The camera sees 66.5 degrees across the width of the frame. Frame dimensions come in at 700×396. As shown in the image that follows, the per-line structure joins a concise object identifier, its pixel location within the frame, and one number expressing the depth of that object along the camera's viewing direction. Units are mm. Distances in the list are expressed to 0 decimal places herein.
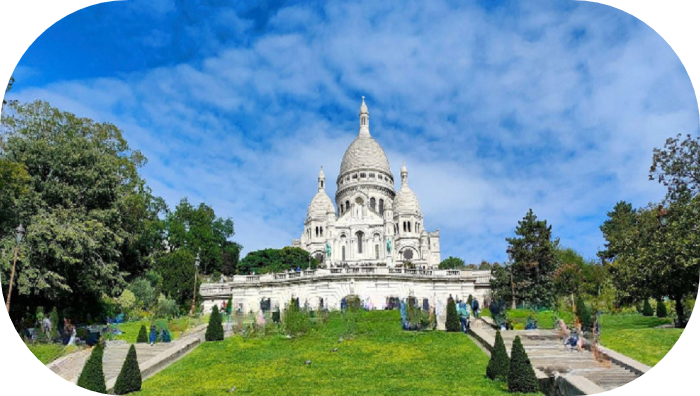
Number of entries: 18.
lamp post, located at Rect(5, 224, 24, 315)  20106
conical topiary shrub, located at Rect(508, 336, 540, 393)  15539
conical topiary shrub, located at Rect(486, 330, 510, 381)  16859
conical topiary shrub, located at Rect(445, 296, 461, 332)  25188
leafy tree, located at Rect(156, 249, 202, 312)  41969
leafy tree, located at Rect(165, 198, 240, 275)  60531
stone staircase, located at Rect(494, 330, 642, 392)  16688
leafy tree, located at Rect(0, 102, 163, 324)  27031
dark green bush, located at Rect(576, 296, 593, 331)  25953
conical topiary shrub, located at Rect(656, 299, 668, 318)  30664
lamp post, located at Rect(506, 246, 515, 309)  40531
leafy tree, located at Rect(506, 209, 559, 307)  40156
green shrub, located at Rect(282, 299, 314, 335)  25297
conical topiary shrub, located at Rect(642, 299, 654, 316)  33534
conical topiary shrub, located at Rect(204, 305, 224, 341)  25516
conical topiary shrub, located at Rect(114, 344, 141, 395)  16734
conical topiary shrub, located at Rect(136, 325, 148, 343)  25234
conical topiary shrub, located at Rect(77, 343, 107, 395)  15445
